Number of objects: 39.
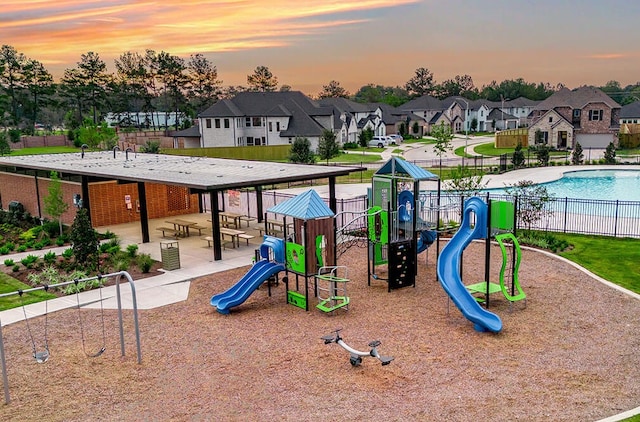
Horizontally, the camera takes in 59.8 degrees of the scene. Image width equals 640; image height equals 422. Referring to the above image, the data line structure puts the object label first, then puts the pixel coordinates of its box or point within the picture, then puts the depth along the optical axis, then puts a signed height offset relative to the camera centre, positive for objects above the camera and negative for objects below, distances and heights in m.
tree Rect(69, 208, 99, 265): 17.50 -3.60
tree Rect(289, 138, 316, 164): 43.00 -2.61
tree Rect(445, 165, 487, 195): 25.34 -2.99
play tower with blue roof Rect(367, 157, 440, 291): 15.76 -3.12
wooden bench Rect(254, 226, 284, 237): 23.01 -4.58
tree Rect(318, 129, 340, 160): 48.59 -2.37
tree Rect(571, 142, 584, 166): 48.84 -3.75
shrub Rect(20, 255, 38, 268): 18.94 -4.53
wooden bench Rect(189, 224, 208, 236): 23.95 -4.53
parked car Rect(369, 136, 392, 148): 78.19 -3.33
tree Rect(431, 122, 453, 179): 48.89 -1.69
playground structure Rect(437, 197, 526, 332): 13.55 -3.34
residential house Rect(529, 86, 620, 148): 62.34 -1.01
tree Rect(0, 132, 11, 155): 53.53 -1.98
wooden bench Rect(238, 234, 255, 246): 21.16 -4.34
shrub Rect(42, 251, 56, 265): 19.20 -4.50
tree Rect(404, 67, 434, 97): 154.00 +9.61
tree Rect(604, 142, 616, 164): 48.44 -3.76
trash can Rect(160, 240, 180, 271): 18.42 -4.43
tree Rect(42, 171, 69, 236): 23.25 -3.19
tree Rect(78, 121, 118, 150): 56.12 -1.19
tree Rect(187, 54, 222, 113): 97.31 +6.65
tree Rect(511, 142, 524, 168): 46.56 -3.69
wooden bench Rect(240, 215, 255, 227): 25.59 -4.46
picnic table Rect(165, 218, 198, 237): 24.02 -4.42
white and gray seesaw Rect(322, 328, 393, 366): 10.59 -4.50
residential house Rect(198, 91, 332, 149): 64.88 -0.34
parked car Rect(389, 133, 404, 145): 83.06 -3.16
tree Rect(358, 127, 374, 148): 75.50 -2.61
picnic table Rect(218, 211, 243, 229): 25.16 -4.47
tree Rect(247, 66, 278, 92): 118.31 +8.62
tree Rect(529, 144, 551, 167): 48.22 -3.68
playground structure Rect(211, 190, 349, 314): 14.35 -3.56
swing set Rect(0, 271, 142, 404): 9.95 -4.65
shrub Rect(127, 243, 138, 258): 19.86 -4.45
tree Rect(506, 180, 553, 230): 22.66 -3.73
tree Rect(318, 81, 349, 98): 152.25 +7.89
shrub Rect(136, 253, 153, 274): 18.11 -4.52
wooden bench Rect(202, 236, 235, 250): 21.36 -4.81
